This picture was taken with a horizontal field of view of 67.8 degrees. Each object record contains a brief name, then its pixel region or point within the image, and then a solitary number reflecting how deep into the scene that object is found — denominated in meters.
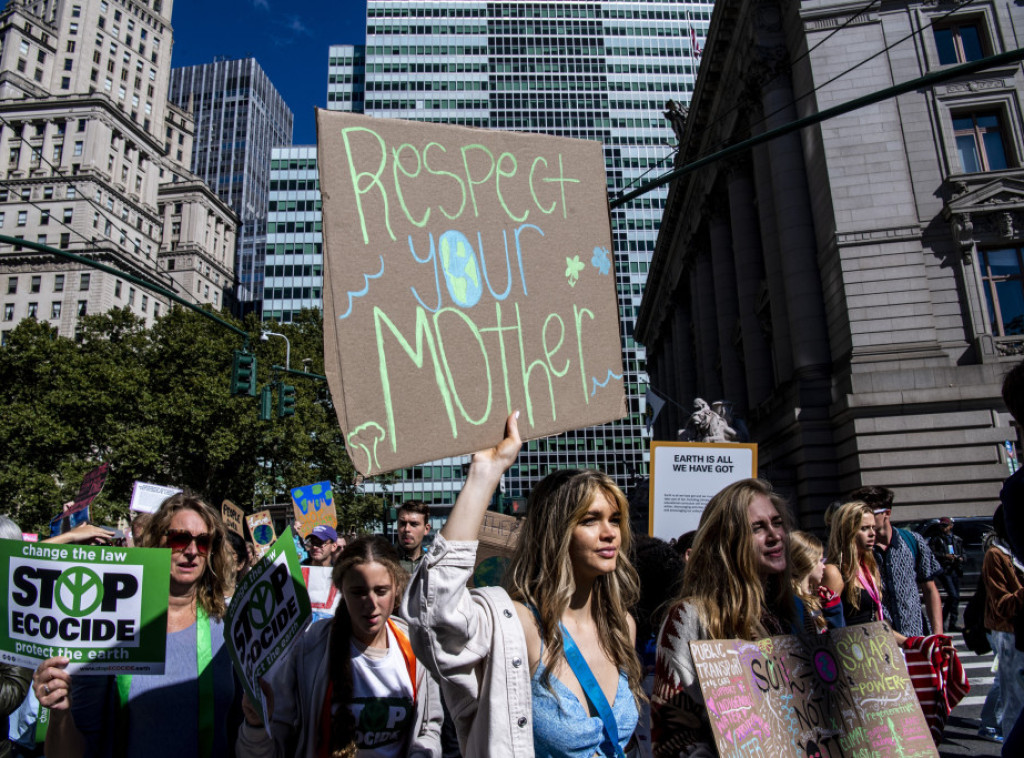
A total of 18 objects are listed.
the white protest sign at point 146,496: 9.72
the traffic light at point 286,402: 18.34
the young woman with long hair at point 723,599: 2.58
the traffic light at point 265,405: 17.83
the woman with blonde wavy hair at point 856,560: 5.49
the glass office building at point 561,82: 92.69
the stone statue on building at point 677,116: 43.88
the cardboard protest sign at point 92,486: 10.13
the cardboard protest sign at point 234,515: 9.92
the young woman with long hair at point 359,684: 3.08
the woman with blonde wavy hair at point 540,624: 2.23
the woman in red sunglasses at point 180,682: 2.87
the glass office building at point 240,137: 141.88
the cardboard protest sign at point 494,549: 5.29
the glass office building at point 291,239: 81.31
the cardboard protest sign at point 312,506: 12.43
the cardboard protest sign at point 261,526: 11.42
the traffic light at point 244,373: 15.96
